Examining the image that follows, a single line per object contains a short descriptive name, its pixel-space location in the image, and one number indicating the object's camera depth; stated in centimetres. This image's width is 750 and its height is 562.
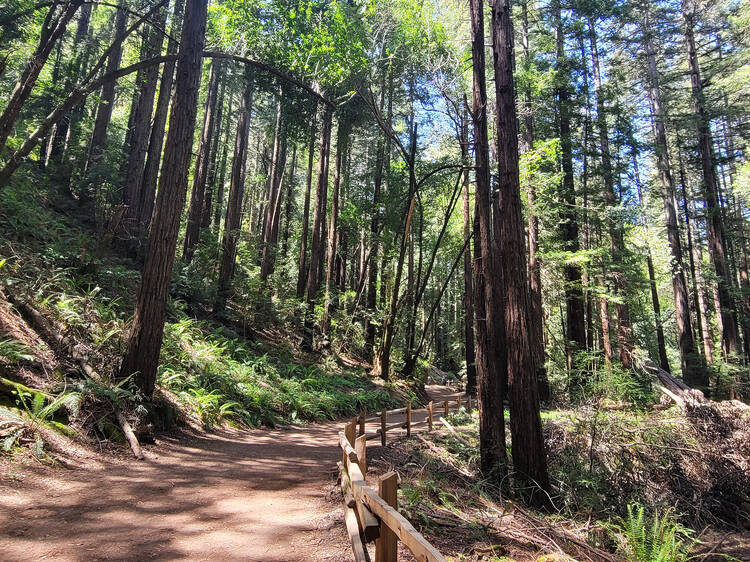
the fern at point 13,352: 593
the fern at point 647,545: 409
